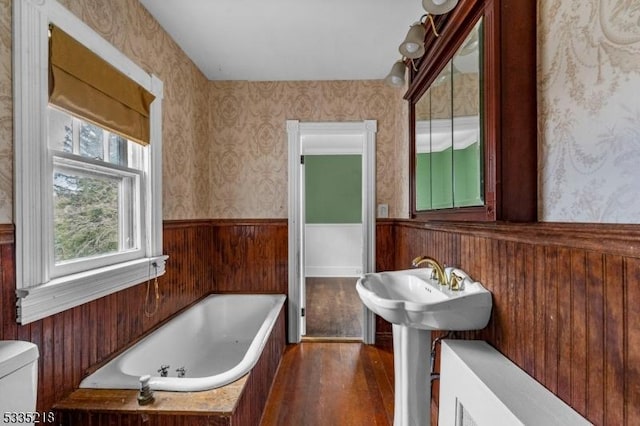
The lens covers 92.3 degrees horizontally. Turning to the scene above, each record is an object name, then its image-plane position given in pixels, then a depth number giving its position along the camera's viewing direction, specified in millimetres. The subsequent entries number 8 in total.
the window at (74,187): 1143
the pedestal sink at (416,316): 1182
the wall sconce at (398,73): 1854
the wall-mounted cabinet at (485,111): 1033
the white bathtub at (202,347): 1390
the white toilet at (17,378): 857
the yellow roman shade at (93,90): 1269
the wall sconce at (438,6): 1181
